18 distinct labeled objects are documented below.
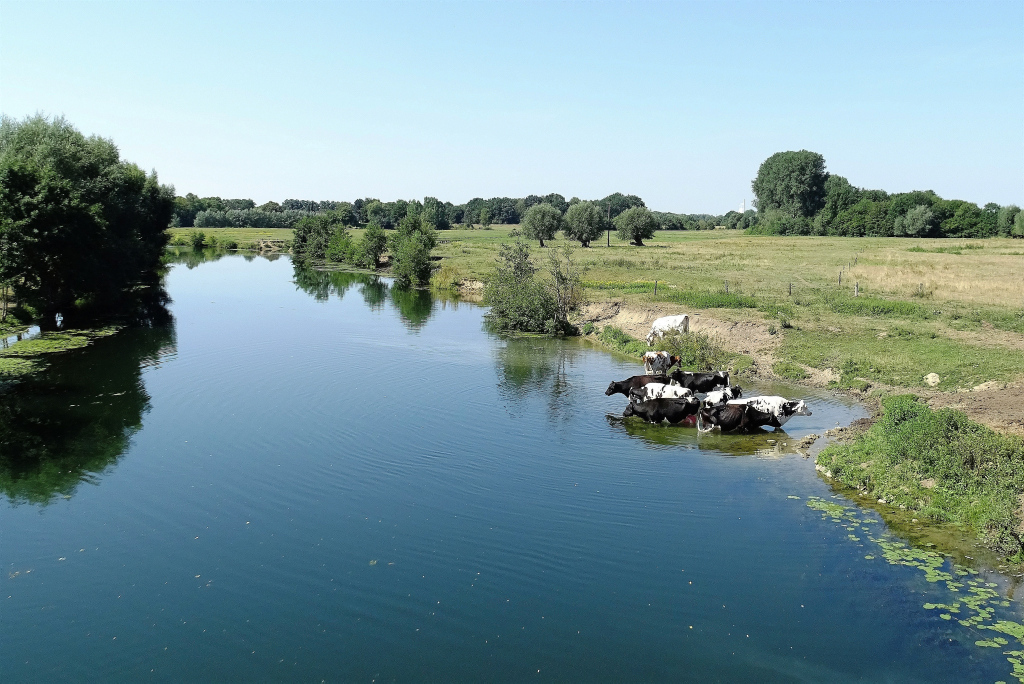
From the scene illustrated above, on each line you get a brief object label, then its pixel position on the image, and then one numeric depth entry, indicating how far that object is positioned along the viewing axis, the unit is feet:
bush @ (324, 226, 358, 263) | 266.98
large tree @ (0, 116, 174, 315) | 107.86
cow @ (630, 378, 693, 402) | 66.23
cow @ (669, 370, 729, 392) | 72.79
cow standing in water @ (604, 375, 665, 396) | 71.82
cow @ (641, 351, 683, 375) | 80.28
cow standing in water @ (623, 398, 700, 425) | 63.82
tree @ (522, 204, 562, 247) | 310.86
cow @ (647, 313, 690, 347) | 96.17
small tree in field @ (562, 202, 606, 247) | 303.07
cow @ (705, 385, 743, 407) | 63.87
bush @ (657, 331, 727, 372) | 85.30
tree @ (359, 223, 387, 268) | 251.60
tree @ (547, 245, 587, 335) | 117.29
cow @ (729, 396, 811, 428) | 61.46
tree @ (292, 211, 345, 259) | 300.40
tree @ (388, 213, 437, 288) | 204.23
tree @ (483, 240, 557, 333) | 117.29
